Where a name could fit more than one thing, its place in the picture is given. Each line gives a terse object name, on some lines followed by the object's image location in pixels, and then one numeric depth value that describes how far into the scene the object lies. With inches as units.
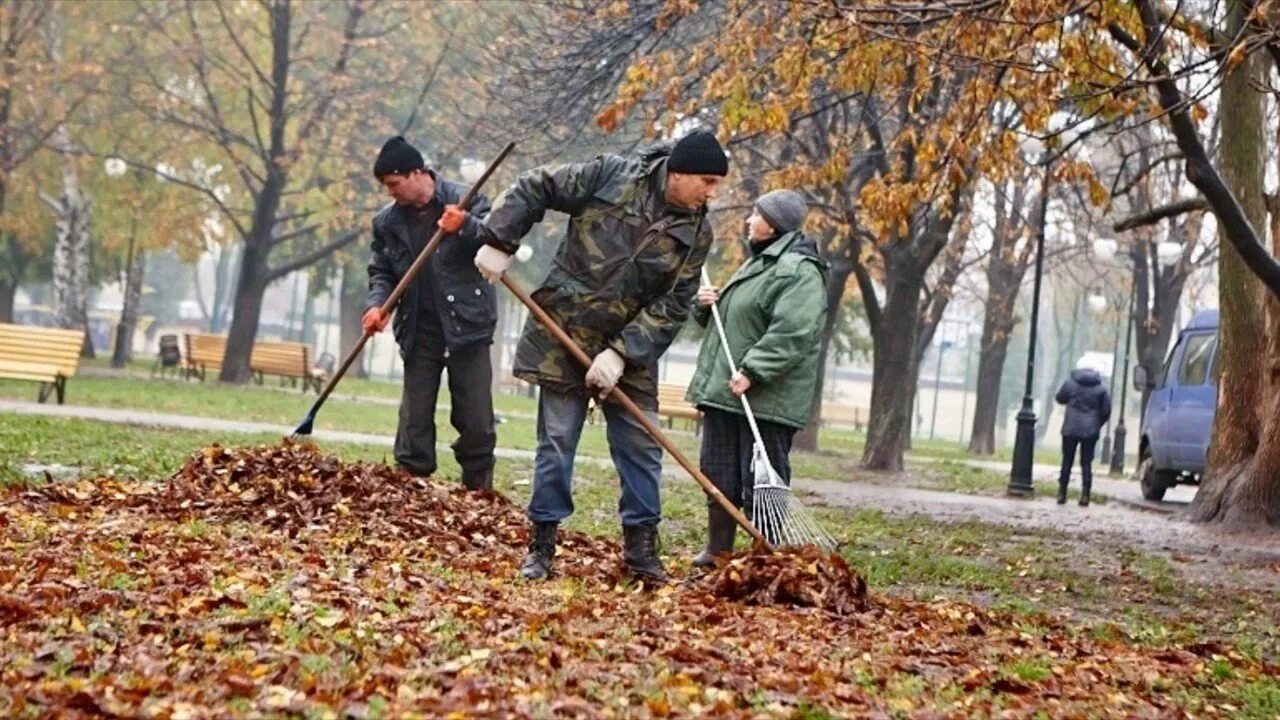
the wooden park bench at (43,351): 845.2
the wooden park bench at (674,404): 1327.5
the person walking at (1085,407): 830.5
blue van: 880.9
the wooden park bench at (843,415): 2261.3
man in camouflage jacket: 329.7
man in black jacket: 413.4
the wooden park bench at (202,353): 1414.9
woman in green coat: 366.0
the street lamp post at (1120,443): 1445.6
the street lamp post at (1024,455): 883.4
